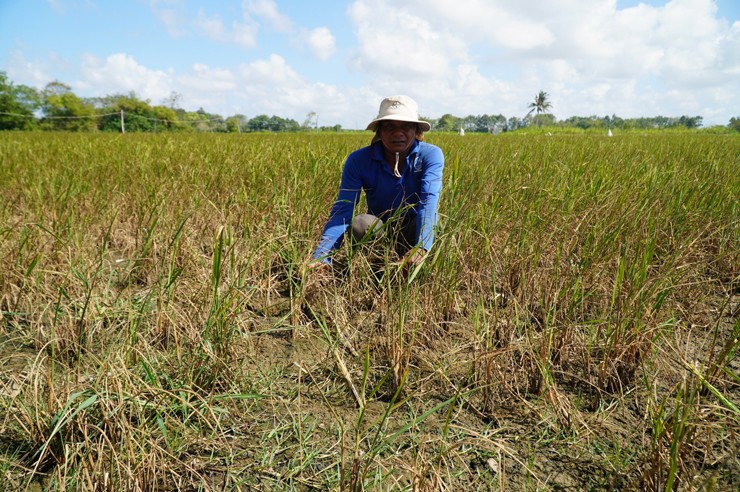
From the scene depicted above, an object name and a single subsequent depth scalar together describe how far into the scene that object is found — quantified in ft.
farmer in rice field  6.64
